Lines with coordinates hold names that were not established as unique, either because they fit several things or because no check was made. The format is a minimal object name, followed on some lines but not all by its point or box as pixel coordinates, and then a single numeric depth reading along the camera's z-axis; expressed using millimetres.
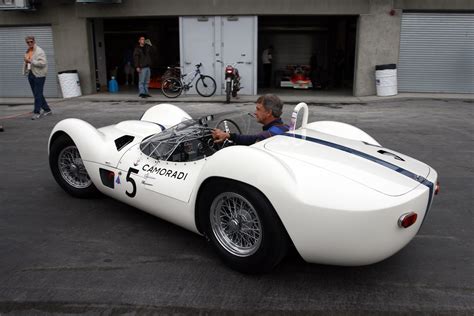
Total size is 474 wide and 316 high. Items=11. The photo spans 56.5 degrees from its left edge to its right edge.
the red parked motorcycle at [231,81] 13359
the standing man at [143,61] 13891
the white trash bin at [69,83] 15102
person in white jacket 10039
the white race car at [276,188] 2682
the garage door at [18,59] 15733
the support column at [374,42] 14008
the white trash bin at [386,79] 13984
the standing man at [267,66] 18094
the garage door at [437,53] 14094
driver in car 3584
